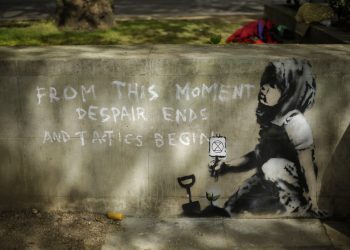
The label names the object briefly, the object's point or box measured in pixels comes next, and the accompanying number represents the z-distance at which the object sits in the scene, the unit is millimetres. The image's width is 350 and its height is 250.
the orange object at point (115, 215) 5031
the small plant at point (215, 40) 7609
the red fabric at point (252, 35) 7633
